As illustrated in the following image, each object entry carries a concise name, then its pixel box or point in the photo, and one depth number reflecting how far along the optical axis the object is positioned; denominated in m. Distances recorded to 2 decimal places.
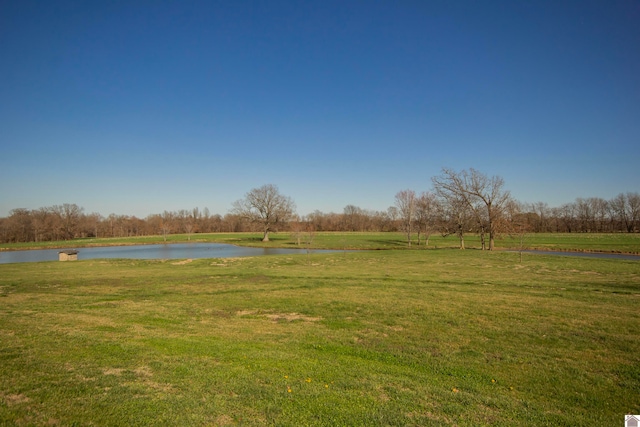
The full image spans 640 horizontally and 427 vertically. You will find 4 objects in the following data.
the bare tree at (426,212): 55.66
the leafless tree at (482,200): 39.97
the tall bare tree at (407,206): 59.88
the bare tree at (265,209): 69.50
